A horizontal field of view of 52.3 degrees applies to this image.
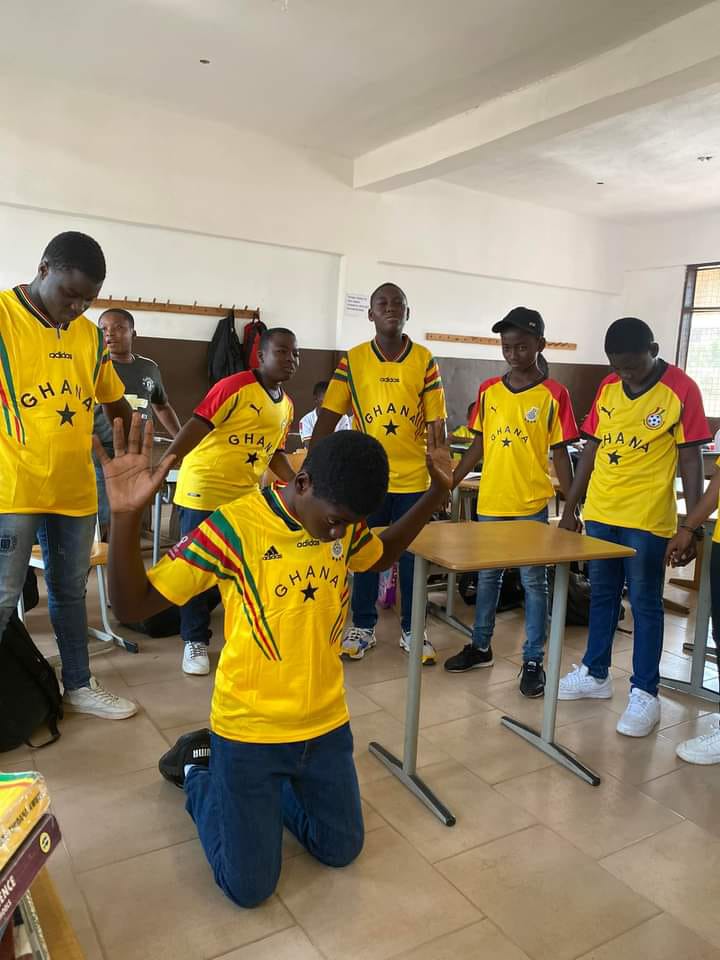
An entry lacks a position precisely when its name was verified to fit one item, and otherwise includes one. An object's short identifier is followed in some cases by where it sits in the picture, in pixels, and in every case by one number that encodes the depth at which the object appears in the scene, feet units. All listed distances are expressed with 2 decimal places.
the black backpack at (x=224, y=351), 21.35
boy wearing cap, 10.06
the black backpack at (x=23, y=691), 7.84
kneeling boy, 5.11
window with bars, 29.32
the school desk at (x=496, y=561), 7.13
